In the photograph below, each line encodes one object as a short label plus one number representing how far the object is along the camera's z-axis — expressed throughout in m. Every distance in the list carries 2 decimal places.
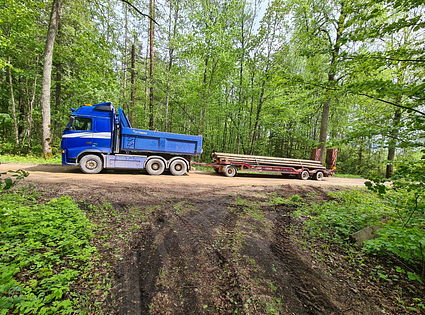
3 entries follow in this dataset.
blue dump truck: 8.10
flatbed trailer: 10.66
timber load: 10.70
